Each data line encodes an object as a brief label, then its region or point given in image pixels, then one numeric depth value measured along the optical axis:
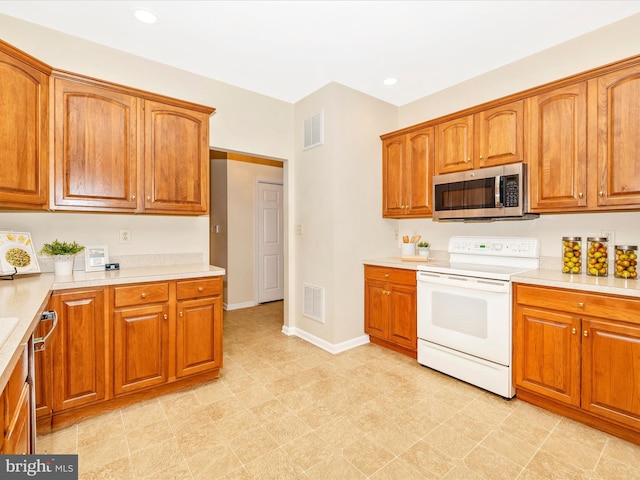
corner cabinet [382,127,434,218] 3.37
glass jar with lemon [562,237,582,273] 2.49
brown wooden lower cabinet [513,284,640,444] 1.93
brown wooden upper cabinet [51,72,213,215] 2.26
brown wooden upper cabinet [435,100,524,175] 2.70
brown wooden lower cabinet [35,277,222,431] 2.06
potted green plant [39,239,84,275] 2.27
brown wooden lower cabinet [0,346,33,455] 0.96
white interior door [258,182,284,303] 5.45
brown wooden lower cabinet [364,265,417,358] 3.17
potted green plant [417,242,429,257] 3.63
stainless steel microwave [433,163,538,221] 2.65
